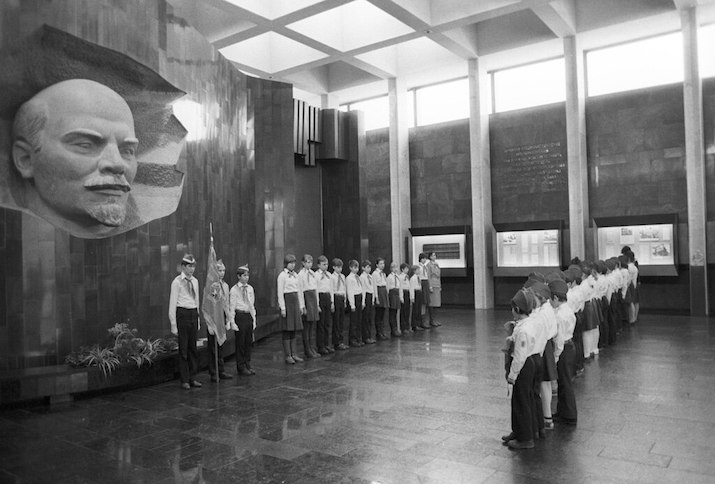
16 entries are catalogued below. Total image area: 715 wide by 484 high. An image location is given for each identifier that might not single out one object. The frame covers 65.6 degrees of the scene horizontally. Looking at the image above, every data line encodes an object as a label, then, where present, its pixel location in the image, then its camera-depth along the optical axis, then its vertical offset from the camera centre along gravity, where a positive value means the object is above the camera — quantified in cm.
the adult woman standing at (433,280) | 1425 -90
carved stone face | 734 +138
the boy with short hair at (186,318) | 779 -92
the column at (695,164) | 1395 +188
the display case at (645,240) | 1434 +2
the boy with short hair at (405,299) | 1252 -121
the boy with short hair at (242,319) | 859 -106
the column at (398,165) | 1936 +287
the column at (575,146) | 1570 +272
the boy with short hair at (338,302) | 1056 -103
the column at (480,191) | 1747 +169
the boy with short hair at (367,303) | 1132 -114
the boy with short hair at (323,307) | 1015 -106
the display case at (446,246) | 1804 +0
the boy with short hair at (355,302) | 1097 -106
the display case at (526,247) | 1630 -13
